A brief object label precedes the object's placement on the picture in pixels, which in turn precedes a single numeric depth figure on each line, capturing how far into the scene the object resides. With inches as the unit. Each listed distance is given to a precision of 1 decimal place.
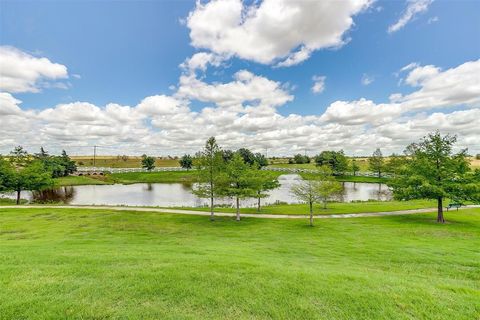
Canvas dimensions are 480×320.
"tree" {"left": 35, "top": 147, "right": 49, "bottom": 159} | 3799.2
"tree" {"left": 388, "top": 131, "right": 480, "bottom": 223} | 890.7
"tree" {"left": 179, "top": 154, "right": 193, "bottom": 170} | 3824.3
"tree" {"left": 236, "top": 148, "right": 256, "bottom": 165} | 4422.2
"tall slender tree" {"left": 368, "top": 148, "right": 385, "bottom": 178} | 3080.5
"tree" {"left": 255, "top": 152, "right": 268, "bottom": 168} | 4753.0
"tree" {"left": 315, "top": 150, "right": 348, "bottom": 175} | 3120.1
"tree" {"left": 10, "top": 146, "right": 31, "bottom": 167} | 1925.2
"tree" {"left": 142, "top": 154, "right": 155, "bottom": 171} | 3594.5
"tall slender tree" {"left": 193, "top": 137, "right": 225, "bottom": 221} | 979.9
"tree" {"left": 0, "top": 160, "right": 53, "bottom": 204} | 1469.0
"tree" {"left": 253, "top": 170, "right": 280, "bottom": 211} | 997.2
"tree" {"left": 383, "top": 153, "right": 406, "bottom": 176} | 2793.8
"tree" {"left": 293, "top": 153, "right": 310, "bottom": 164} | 5506.9
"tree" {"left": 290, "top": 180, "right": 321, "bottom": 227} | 898.7
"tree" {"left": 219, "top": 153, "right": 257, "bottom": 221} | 961.5
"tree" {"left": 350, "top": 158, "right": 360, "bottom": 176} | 3238.2
